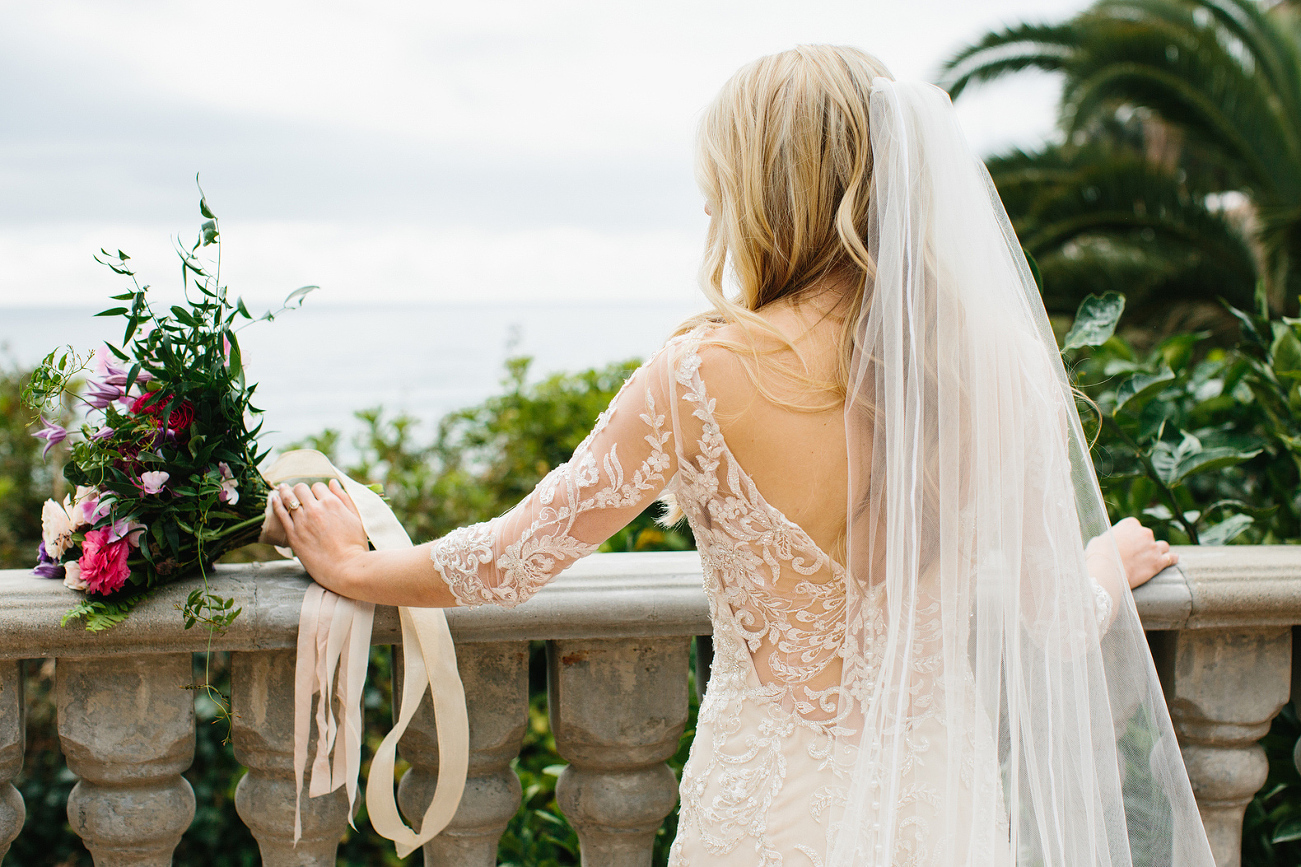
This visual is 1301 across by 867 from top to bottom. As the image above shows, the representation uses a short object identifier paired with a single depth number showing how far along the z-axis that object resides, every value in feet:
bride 4.06
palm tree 22.15
